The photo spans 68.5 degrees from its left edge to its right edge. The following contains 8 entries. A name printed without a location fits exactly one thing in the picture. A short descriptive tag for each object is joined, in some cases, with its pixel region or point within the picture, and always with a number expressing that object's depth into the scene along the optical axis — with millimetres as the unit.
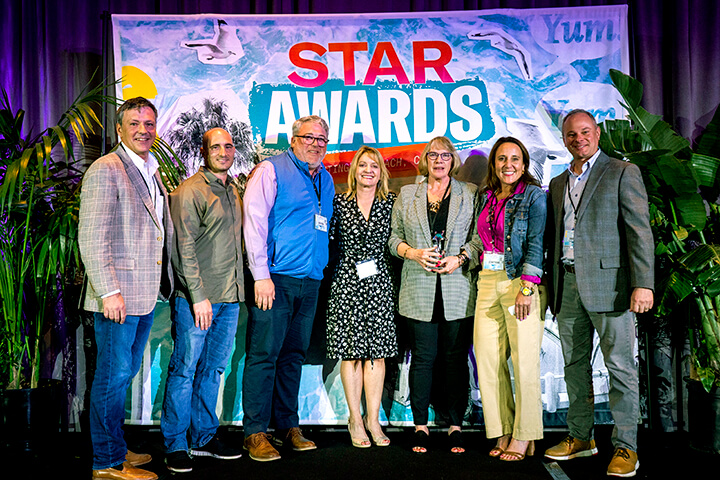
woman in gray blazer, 3176
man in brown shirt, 2871
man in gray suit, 2766
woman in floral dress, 3205
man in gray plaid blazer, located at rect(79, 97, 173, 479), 2531
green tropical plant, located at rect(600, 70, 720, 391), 2994
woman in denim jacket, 2918
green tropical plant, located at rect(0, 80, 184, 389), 3090
